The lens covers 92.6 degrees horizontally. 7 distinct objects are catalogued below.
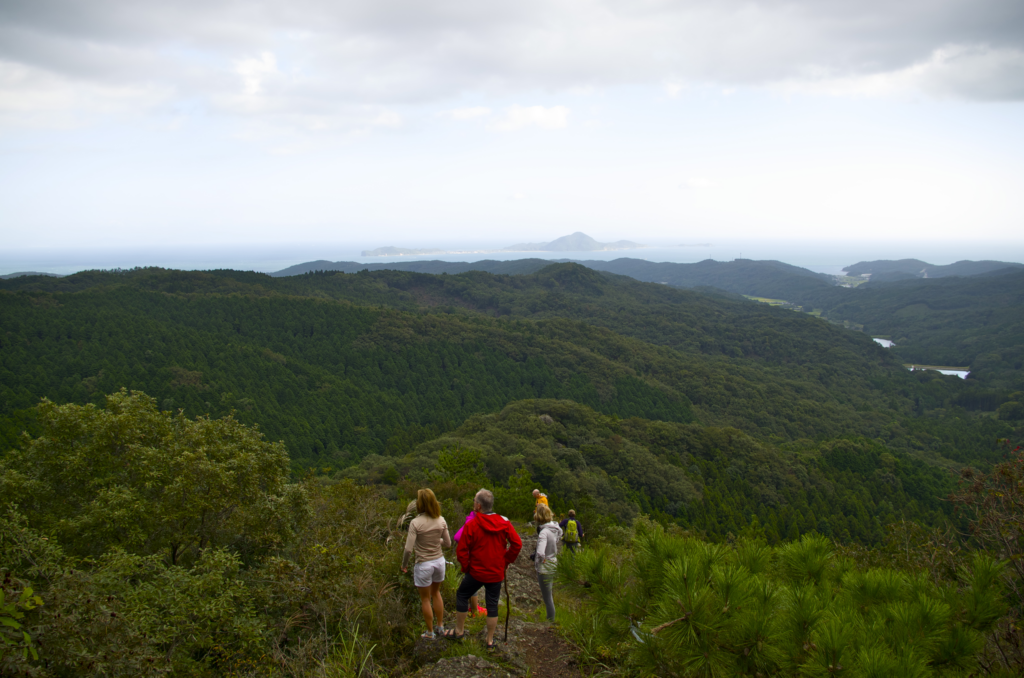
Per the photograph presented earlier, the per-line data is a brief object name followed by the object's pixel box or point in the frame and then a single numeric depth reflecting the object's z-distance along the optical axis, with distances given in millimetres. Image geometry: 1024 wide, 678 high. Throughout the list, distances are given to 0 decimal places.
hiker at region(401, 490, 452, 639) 6137
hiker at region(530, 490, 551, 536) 7547
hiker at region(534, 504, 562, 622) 7043
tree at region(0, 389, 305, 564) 9641
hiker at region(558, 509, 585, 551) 8539
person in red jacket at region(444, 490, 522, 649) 5746
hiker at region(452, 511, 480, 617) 6695
